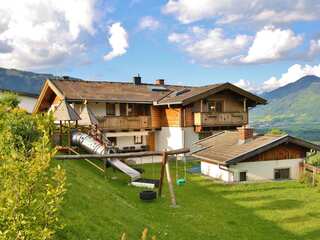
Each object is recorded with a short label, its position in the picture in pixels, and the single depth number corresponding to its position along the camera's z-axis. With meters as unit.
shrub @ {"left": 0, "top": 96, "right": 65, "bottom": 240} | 4.52
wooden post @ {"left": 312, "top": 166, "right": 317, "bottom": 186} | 23.07
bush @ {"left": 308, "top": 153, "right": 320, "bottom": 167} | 26.97
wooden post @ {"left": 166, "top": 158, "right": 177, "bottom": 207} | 18.52
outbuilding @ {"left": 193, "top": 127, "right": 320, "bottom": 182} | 24.45
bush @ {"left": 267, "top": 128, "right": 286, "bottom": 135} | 34.59
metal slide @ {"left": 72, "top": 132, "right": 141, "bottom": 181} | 23.58
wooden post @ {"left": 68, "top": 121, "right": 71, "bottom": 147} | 25.38
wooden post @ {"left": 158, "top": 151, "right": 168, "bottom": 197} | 19.44
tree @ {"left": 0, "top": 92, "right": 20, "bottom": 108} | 28.37
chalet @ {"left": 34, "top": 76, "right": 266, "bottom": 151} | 33.41
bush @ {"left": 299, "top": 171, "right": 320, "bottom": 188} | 22.76
